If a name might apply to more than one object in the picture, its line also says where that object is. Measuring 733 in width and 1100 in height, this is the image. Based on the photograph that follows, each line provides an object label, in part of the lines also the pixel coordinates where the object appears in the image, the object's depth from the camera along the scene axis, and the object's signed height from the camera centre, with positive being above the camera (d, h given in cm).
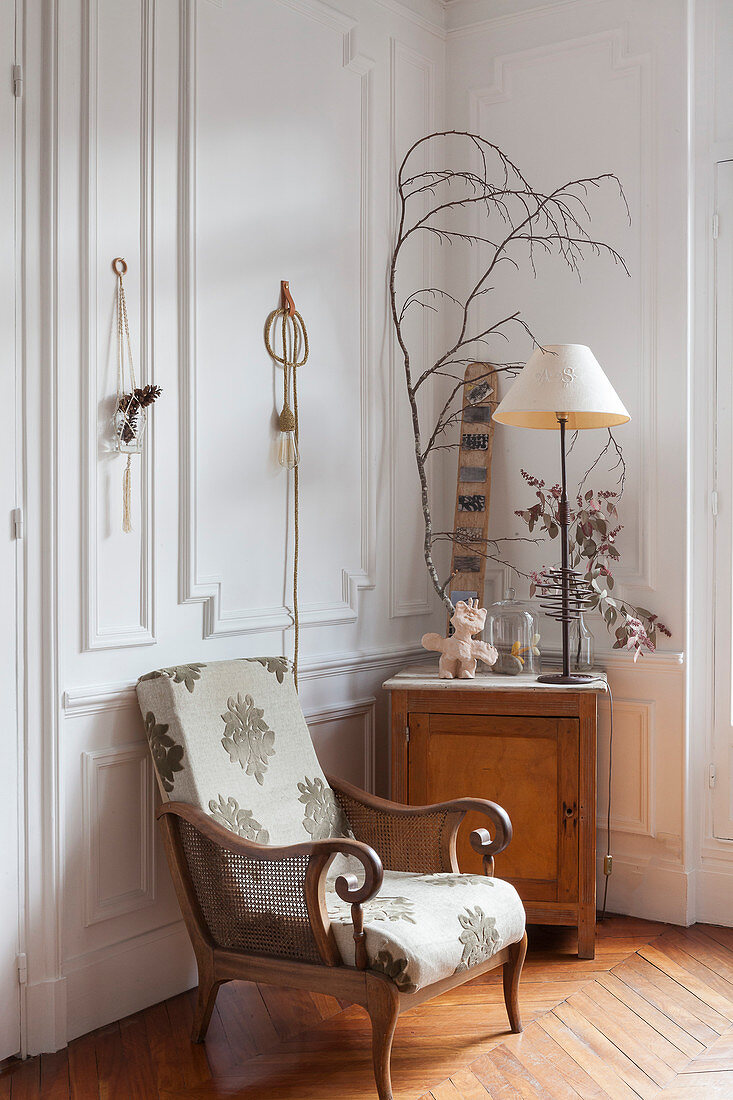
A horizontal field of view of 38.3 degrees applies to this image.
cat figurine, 331 -41
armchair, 229 -86
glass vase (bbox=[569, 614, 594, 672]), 353 -44
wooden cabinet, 313 -76
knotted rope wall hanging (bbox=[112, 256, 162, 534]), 273 +29
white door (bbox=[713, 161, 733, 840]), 347 +1
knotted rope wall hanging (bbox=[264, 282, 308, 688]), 323 +38
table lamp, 312 +35
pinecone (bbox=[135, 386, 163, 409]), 275 +32
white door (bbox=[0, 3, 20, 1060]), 248 -15
